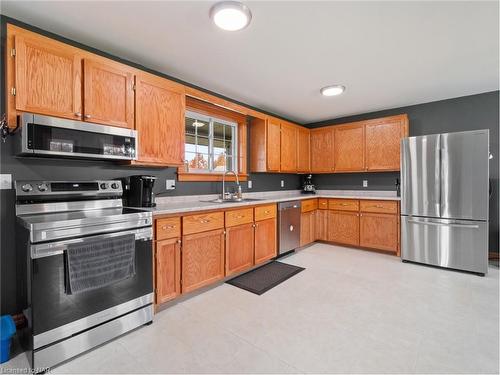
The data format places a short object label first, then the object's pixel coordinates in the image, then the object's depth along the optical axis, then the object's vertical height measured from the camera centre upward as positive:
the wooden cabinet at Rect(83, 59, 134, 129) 2.12 +0.82
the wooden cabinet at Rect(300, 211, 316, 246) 4.25 -0.71
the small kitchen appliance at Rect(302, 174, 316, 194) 5.23 +0.00
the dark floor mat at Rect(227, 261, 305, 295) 2.81 -1.09
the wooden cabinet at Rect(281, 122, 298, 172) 4.46 +0.70
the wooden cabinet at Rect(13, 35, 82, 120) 1.81 +0.83
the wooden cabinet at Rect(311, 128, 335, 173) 4.86 +0.70
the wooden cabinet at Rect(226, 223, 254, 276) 2.90 -0.73
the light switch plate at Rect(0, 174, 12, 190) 1.94 +0.05
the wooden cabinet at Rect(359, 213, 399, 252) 3.90 -0.70
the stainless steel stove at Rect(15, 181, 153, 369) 1.58 -0.57
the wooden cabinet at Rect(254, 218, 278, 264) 3.30 -0.72
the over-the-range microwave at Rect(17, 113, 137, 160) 1.80 +0.38
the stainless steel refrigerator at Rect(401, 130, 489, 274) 3.13 -0.18
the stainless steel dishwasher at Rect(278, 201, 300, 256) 3.72 -0.59
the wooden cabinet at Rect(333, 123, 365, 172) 4.49 +0.70
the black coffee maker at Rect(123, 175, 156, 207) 2.45 -0.03
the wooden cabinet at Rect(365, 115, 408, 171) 4.10 +0.74
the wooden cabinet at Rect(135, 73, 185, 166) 2.48 +0.69
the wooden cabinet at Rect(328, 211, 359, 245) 4.27 -0.70
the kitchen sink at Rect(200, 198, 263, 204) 3.33 -0.18
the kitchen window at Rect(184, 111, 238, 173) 3.45 +0.63
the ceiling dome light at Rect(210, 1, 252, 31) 1.80 +1.26
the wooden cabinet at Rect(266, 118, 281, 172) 4.14 +0.70
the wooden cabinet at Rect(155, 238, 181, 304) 2.24 -0.75
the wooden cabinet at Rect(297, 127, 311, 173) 4.82 +0.69
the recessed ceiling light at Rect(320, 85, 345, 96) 3.34 +1.28
